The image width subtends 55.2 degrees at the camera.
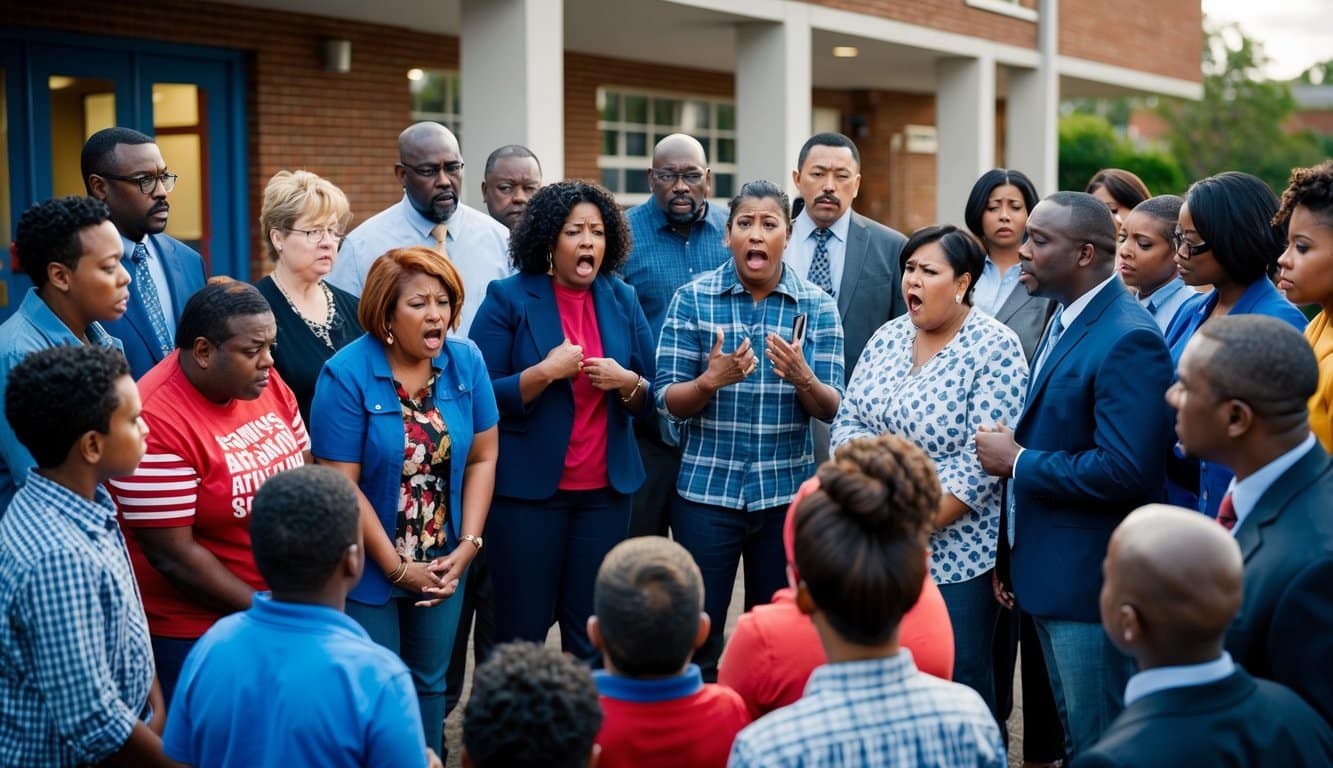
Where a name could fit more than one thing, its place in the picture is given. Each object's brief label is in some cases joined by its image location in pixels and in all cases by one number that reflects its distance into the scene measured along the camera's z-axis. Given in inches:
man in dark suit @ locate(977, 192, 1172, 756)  149.6
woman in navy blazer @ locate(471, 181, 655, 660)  193.8
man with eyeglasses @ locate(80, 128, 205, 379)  180.4
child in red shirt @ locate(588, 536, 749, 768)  102.9
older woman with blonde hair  185.6
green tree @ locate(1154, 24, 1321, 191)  2114.9
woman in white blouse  170.9
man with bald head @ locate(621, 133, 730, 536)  239.1
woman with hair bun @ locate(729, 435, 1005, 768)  95.0
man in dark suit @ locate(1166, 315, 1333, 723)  102.2
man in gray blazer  243.4
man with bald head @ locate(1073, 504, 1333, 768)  92.3
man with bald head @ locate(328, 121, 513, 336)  234.7
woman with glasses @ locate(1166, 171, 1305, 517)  165.0
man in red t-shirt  143.3
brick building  415.5
